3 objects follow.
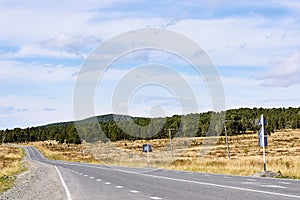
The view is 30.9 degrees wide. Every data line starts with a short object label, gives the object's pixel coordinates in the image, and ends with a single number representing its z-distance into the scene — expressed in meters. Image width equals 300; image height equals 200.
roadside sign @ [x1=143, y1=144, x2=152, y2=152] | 59.18
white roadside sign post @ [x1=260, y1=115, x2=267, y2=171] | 31.60
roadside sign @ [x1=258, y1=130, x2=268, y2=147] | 31.97
